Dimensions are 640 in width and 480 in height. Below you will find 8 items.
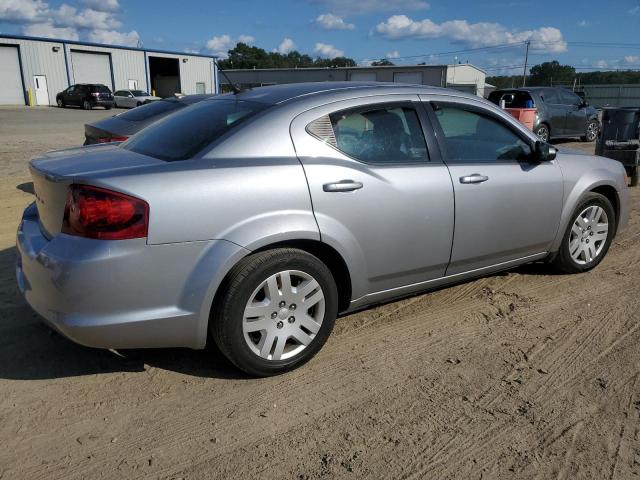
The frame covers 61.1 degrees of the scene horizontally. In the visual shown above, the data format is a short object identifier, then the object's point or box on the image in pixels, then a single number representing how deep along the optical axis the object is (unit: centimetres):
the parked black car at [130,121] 714
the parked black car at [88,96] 3684
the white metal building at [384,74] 5500
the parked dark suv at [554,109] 1520
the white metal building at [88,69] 3922
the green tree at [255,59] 10369
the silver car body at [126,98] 3997
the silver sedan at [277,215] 269
